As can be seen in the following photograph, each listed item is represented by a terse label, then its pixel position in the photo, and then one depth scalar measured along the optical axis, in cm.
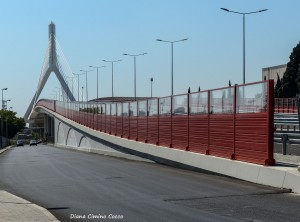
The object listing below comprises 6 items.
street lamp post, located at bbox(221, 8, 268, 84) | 5384
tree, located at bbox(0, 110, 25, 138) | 17420
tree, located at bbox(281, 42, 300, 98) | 8044
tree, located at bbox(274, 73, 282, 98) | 8181
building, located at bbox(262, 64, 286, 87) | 10014
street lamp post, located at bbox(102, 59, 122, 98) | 8644
